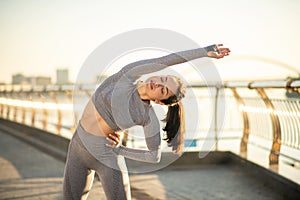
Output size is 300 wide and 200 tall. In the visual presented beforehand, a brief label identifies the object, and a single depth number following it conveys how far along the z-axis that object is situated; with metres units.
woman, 3.18
